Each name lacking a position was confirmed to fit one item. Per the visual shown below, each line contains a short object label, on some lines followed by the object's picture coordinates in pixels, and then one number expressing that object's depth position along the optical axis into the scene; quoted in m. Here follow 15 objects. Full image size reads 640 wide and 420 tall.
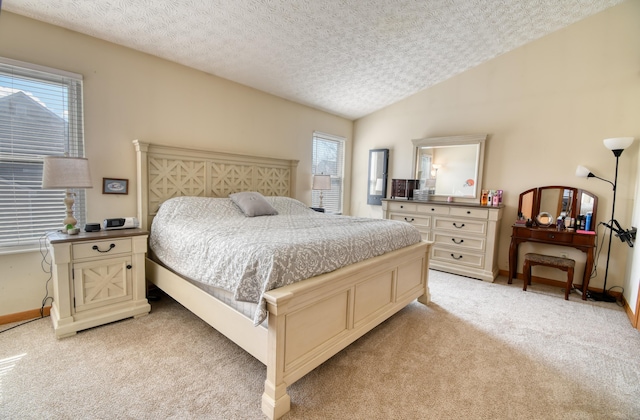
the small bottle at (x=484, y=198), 4.07
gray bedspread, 1.63
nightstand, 2.19
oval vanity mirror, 3.60
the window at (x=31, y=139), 2.30
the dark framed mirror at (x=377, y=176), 5.04
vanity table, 3.26
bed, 1.57
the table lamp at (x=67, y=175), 2.15
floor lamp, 3.02
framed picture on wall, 2.76
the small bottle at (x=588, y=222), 3.41
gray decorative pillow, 3.11
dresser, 3.81
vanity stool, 3.22
